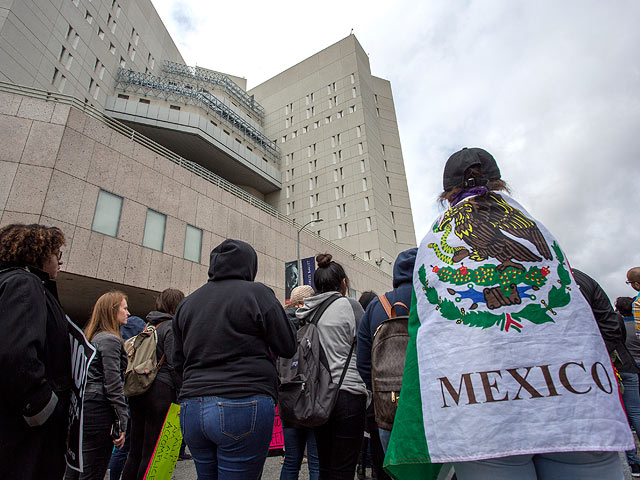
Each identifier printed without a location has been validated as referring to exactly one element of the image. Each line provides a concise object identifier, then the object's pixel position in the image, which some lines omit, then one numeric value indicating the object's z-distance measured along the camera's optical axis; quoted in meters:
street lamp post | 21.95
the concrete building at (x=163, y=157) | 13.48
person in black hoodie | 2.22
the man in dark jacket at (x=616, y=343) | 3.07
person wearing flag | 1.22
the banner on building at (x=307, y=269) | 21.38
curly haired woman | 1.82
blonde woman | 3.35
